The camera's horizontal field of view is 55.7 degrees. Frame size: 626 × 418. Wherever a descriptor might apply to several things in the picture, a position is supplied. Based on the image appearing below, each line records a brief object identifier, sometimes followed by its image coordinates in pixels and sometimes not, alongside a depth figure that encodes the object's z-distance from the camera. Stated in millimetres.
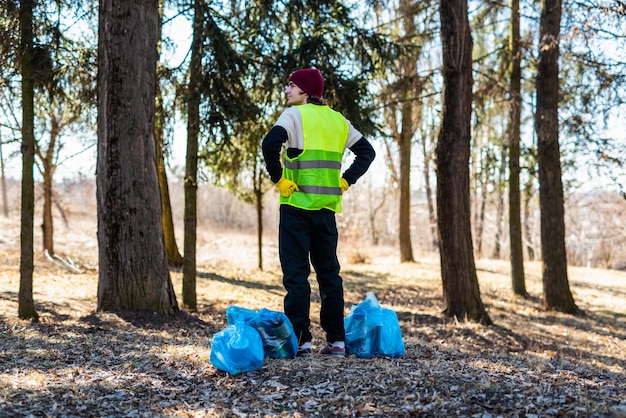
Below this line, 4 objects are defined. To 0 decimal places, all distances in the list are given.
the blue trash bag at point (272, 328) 4387
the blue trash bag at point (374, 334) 4832
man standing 4414
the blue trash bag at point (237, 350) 4066
